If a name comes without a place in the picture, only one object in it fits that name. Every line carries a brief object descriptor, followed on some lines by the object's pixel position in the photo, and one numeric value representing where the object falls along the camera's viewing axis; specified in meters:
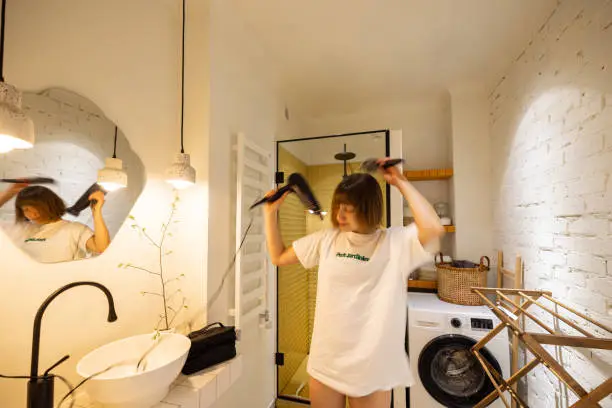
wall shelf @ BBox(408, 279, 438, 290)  2.33
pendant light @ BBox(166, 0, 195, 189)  1.11
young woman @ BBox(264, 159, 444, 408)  0.90
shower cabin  1.88
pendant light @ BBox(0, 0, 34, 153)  0.58
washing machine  1.69
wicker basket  1.96
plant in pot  1.24
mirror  0.81
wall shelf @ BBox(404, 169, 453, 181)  2.37
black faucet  0.69
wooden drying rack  0.72
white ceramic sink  0.74
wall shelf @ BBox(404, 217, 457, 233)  2.31
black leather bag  1.04
